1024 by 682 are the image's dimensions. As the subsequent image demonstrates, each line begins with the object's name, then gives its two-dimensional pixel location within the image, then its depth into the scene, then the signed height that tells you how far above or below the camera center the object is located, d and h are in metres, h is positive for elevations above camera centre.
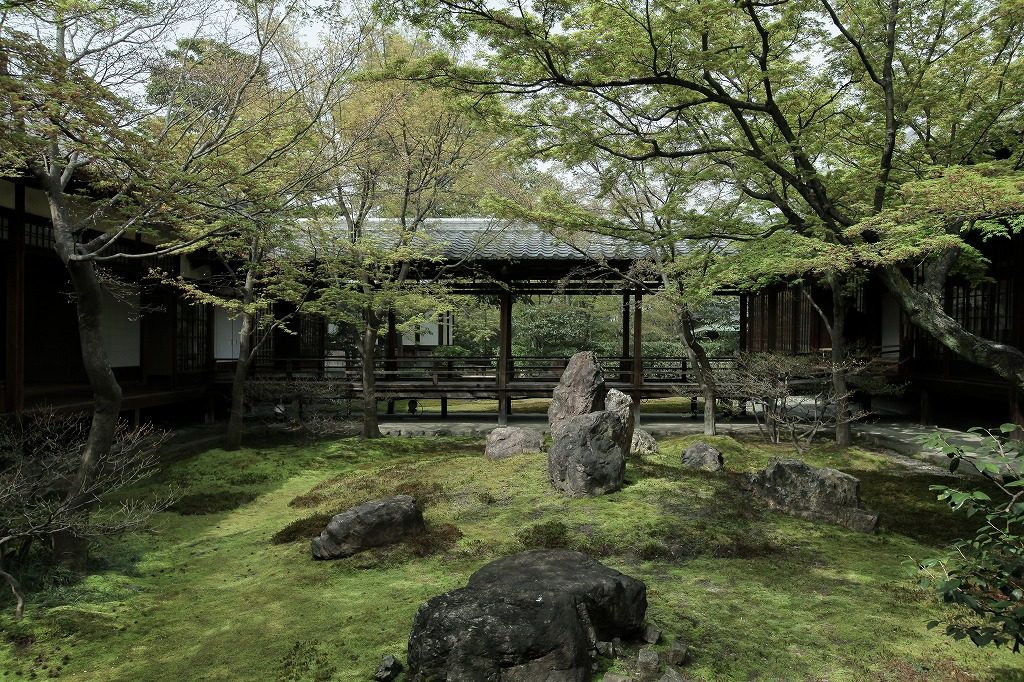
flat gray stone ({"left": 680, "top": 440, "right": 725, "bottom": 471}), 10.87 -2.08
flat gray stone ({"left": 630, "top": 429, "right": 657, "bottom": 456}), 12.33 -2.07
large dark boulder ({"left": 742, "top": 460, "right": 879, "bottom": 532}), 7.94 -2.09
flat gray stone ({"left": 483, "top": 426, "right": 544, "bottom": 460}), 11.83 -1.94
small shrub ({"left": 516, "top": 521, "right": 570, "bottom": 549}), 7.29 -2.36
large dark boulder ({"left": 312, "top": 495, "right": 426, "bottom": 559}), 7.11 -2.20
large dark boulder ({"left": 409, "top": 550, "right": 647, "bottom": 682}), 4.13 -2.00
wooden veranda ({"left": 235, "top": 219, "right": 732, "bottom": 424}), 15.26 +1.54
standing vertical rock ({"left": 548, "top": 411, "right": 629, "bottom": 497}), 9.02 -1.72
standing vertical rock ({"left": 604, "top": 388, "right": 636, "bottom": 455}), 11.23 -1.25
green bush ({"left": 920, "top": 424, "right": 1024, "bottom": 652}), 2.71 -1.08
